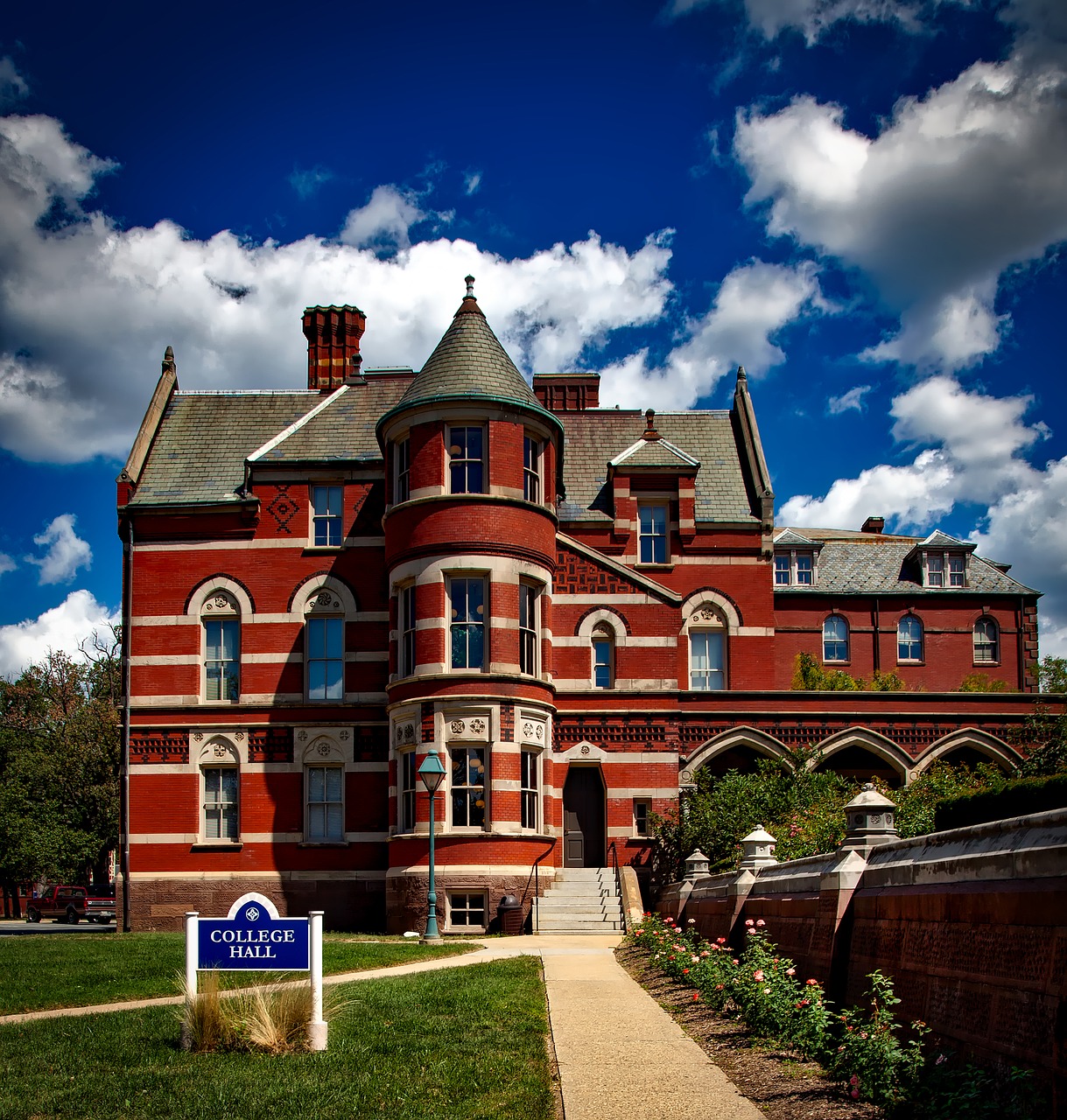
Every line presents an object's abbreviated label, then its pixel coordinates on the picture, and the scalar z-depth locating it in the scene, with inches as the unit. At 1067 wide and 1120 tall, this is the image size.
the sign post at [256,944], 418.9
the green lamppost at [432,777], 998.4
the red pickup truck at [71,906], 1996.8
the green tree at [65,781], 2245.3
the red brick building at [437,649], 1147.3
